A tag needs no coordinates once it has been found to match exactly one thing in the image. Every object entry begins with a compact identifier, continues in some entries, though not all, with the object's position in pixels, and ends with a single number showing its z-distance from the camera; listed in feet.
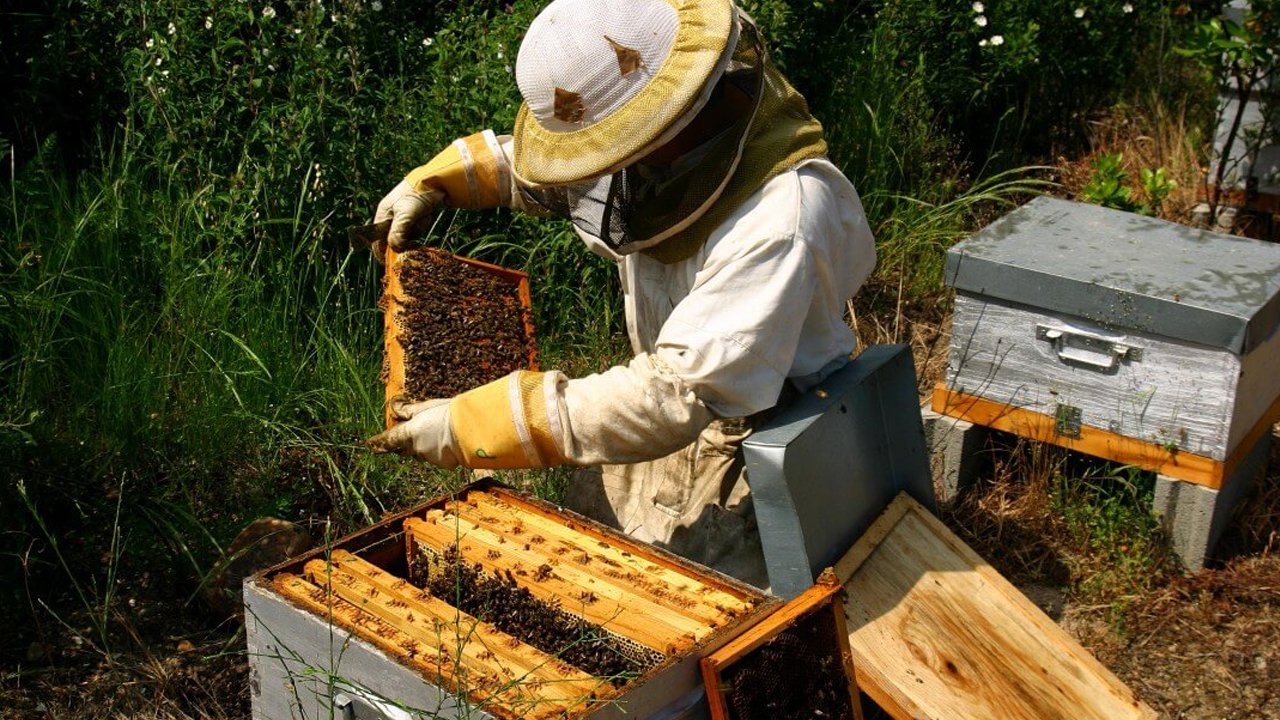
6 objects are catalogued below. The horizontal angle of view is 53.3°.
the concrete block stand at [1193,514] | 12.88
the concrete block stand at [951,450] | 13.87
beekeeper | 9.01
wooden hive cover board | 9.04
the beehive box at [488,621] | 7.50
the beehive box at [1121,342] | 12.19
